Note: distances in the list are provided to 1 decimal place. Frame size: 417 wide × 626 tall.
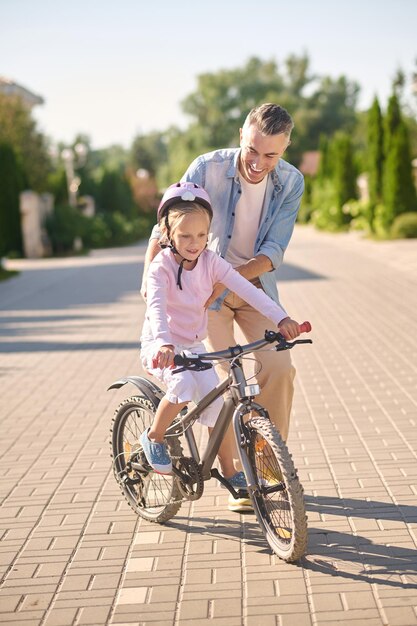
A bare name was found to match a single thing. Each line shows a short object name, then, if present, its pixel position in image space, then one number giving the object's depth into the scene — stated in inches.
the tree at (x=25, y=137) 1470.2
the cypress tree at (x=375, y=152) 1300.4
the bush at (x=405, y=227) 1210.6
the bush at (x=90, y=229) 1341.0
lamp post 1573.6
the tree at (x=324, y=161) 1883.6
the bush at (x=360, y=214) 1312.7
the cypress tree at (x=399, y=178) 1236.5
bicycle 165.2
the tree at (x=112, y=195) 1873.8
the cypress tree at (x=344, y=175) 1624.0
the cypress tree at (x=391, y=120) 1270.9
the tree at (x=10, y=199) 1248.2
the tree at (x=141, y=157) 4119.1
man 195.9
